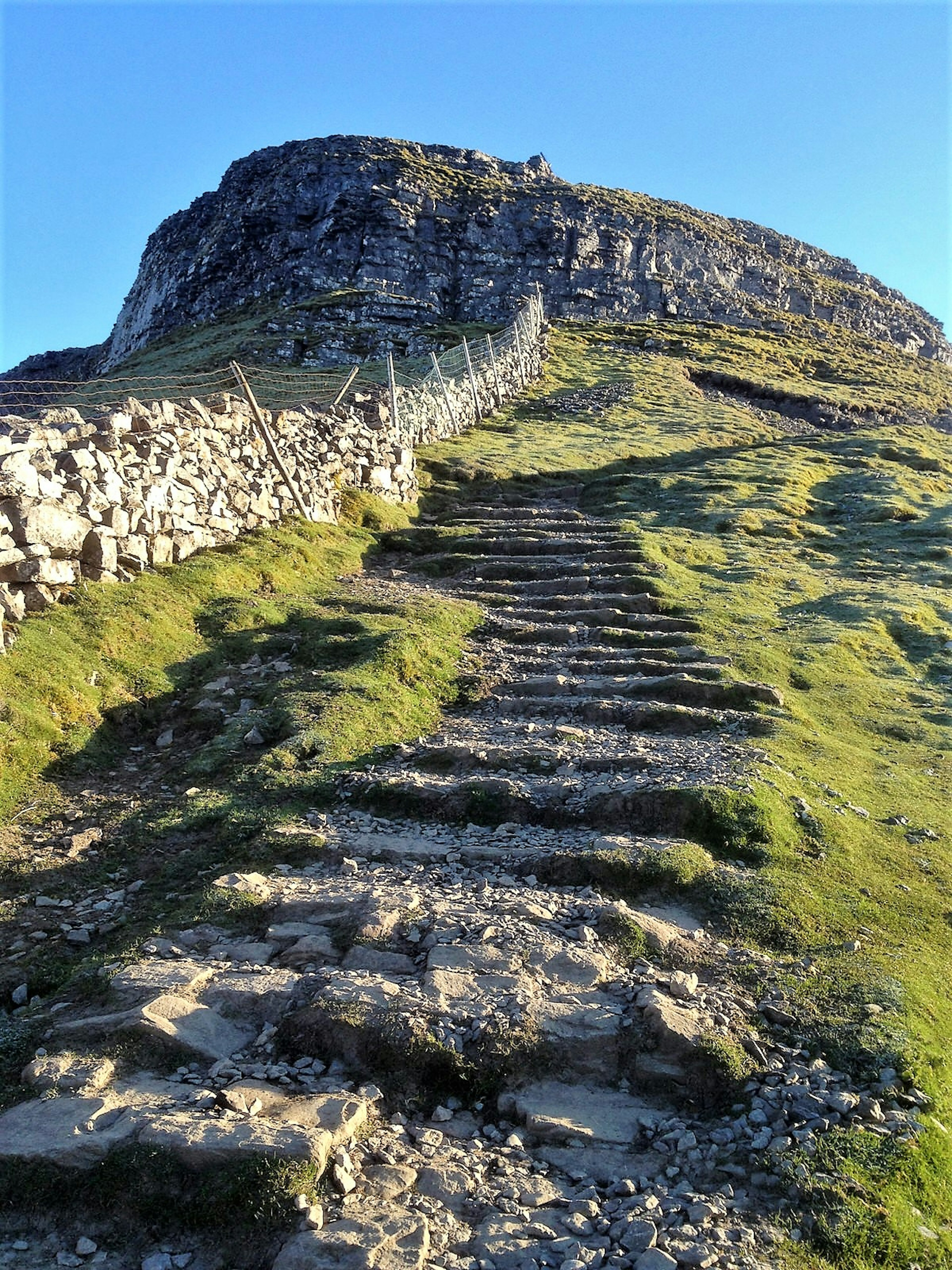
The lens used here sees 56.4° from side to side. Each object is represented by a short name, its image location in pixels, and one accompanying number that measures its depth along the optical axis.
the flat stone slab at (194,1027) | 6.34
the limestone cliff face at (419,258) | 77.88
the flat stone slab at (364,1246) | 4.70
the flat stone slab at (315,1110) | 5.59
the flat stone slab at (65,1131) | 5.32
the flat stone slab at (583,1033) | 6.40
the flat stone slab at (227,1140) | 5.25
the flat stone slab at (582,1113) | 5.86
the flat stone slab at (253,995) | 6.75
